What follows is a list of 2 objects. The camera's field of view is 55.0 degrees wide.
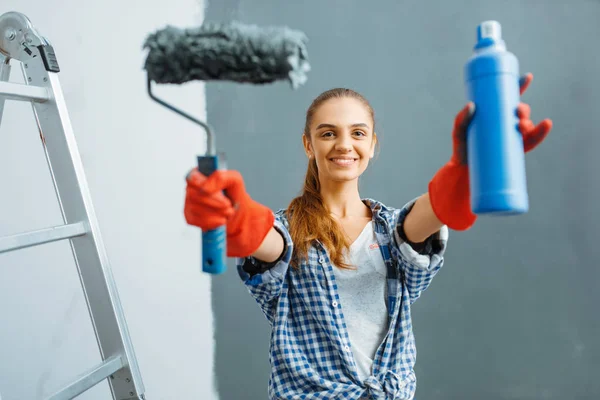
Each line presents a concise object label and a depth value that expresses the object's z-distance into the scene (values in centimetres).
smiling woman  115
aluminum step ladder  126
